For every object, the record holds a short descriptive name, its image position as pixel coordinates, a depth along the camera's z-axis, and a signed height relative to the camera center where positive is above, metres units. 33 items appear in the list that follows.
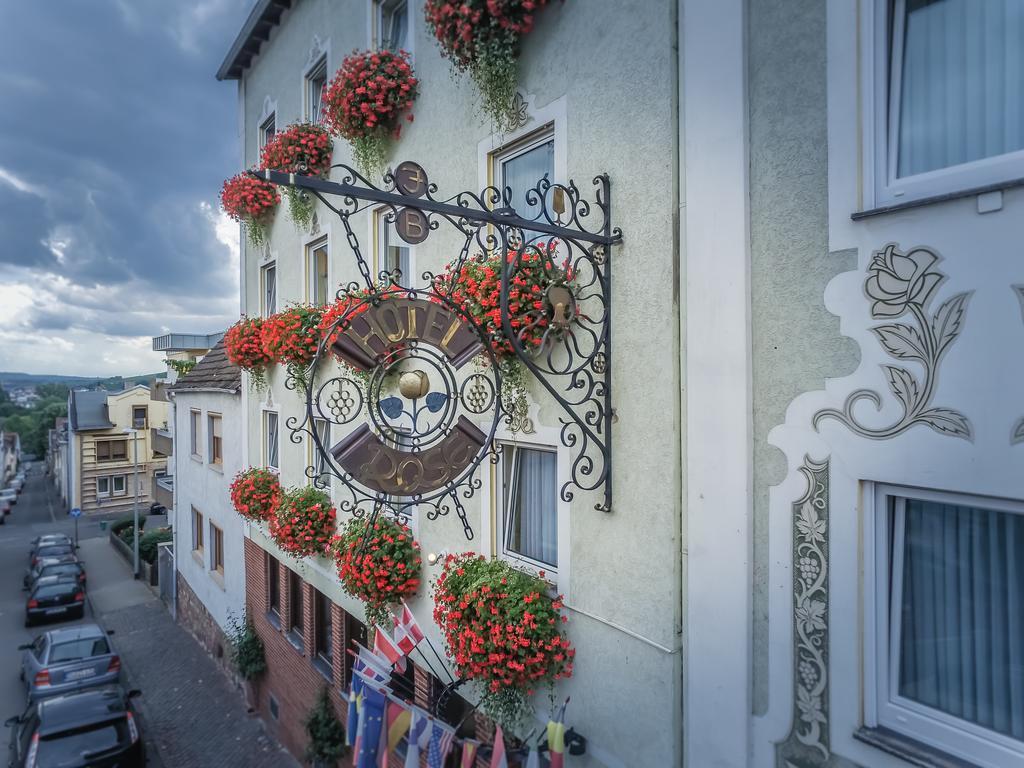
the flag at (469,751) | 4.86 -3.01
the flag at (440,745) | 5.14 -3.12
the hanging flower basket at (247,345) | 10.31 +0.60
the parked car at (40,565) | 21.66 -6.68
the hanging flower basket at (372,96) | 6.61 +3.12
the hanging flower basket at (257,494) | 10.41 -1.99
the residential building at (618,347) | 4.00 +0.18
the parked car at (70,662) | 11.97 -5.79
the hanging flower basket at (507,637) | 4.50 -1.96
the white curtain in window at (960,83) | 2.70 +1.36
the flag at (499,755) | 4.29 -2.66
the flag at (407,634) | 5.54 -2.36
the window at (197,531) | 16.58 -4.14
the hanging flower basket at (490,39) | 4.92 +2.84
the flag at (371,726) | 5.29 -3.07
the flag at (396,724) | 5.39 -3.09
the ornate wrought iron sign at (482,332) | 3.57 +0.31
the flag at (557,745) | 3.99 -2.41
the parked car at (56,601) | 18.30 -6.76
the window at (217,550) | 14.93 -4.25
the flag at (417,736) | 4.94 -3.02
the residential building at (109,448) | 37.31 -4.27
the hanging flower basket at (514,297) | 4.33 +0.60
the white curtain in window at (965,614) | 2.72 -1.12
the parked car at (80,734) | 8.87 -5.40
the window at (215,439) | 14.57 -1.44
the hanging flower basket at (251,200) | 10.48 +3.12
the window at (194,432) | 16.31 -1.42
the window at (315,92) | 9.49 +4.59
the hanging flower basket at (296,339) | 8.52 +0.57
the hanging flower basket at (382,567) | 6.62 -2.07
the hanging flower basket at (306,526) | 8.62 -2.09
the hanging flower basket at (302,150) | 8.56 +3.25
